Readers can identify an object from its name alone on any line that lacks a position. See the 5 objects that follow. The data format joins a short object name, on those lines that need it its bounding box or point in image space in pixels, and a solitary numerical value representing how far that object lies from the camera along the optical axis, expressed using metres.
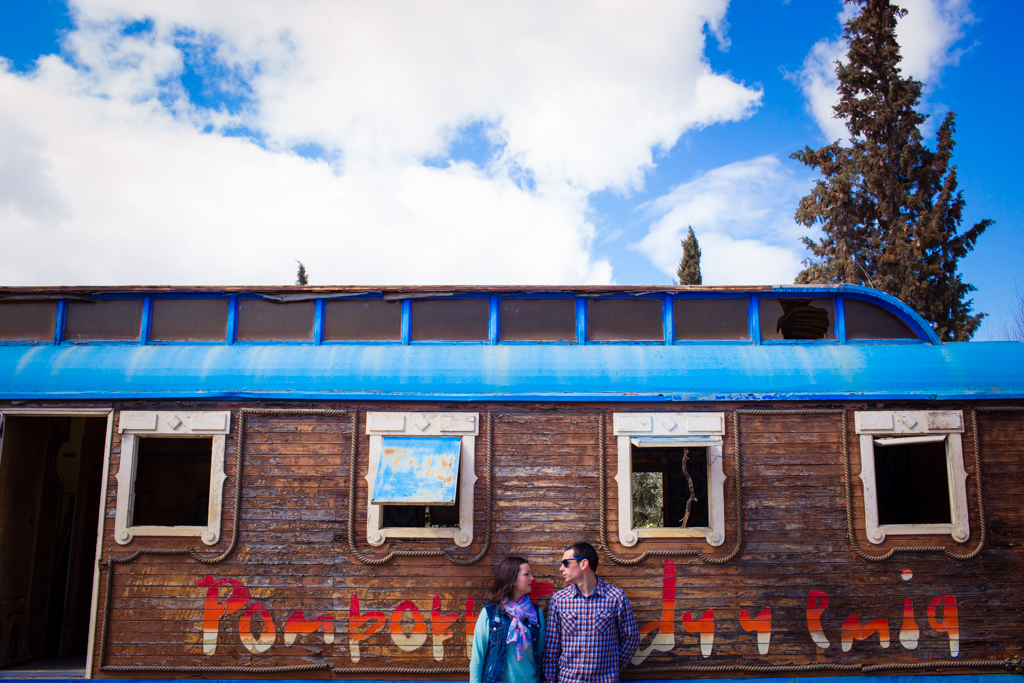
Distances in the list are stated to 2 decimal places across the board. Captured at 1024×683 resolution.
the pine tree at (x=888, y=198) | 19.73
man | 4.43
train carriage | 5.41
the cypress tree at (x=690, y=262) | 27.75
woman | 4.36
